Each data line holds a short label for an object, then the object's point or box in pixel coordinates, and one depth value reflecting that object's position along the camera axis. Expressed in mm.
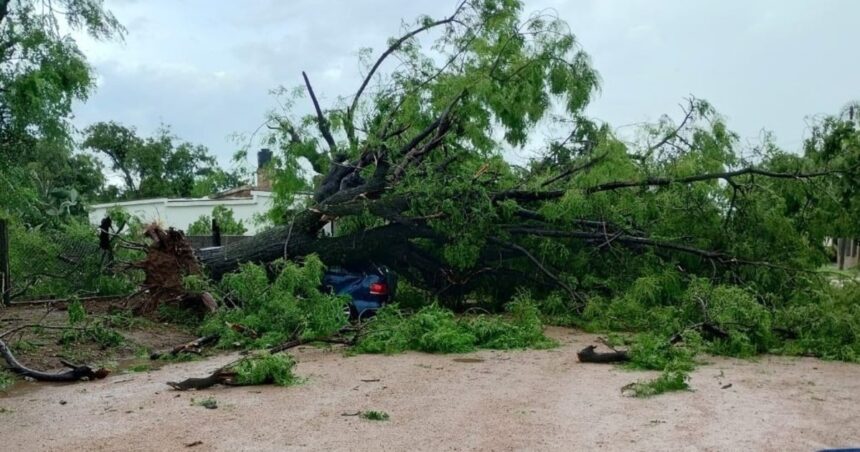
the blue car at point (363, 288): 11734
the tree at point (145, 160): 44094
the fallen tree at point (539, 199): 11258
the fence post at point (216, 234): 14690
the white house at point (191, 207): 28172
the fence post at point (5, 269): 12141
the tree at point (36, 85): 8641
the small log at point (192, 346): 9117
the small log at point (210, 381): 7066
